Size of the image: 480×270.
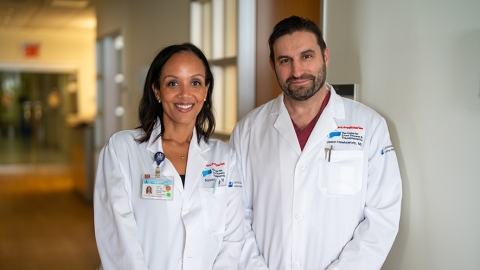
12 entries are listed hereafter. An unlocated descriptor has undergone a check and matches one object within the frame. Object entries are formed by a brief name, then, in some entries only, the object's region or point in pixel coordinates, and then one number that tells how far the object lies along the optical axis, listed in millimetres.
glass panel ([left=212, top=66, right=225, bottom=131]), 3703
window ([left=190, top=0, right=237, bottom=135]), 3529
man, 1957
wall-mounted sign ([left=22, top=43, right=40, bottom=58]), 10912
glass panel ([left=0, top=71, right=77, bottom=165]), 12758
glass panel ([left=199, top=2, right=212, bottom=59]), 3854
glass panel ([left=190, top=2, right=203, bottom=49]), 3998
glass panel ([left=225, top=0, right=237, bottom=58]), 3469
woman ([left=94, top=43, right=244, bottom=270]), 1877
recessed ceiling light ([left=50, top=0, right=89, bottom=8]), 7484
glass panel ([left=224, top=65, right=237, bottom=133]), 3528
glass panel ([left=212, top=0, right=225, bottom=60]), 3688
